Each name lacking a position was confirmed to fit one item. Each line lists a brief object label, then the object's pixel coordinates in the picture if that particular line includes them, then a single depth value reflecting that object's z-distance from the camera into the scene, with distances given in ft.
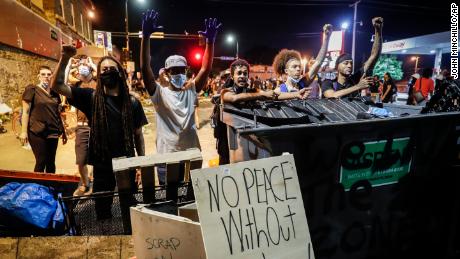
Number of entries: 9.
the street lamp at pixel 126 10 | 89.44
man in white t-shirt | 11.90
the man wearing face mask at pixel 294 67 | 15.39
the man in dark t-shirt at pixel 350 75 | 14.37
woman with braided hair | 11.20
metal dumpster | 7.66
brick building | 36.96
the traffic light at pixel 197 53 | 122.42
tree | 188.65
